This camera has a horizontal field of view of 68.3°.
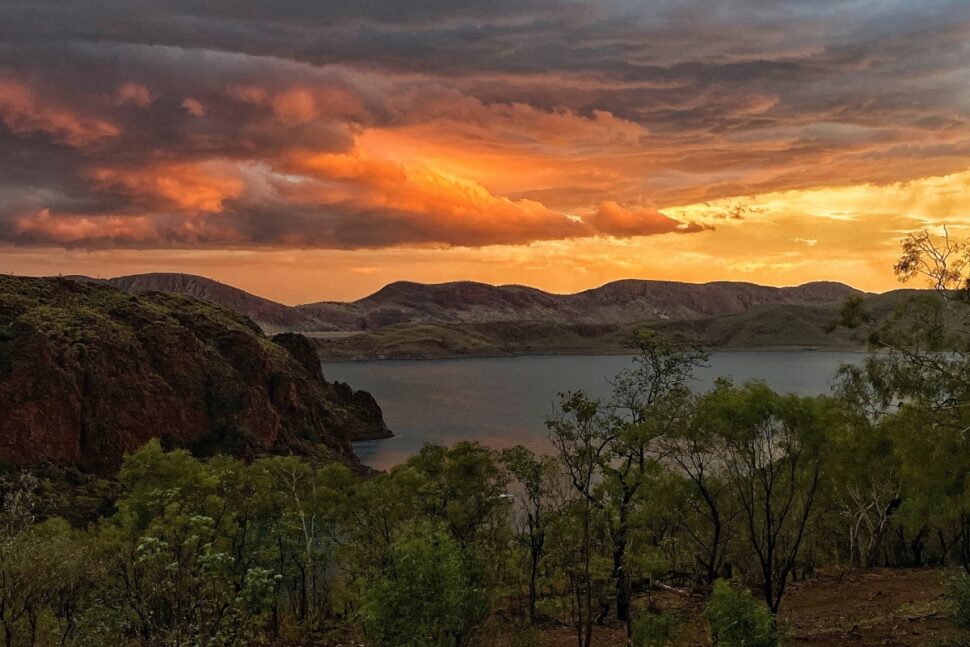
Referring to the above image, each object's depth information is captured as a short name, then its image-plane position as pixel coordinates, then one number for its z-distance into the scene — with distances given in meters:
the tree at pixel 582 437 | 30.66
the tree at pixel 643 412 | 31.89
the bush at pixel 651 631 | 24.56
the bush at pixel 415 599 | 19.81
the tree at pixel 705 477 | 32.19
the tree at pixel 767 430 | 30.34
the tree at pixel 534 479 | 34.81
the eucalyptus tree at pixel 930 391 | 24.92
